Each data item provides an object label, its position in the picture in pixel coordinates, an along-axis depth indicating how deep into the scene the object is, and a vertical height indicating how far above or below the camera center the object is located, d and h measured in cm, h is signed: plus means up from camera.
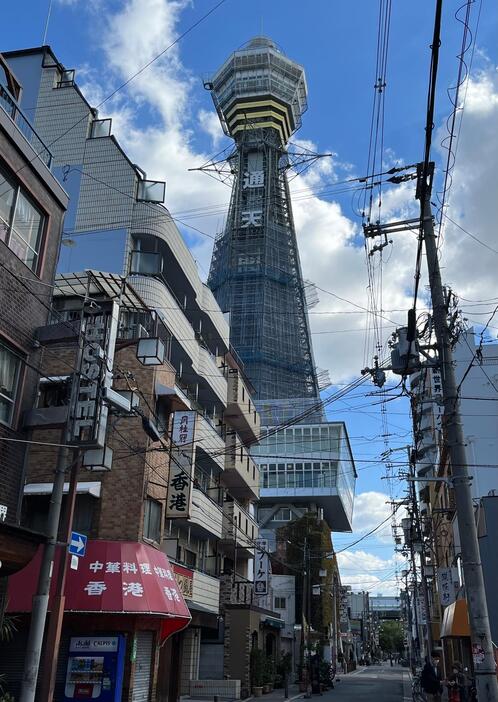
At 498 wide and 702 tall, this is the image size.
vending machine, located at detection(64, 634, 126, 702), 1716 -71
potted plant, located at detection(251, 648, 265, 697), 3253 -141
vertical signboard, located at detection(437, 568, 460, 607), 3098 +273
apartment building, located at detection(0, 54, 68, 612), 1307 +707
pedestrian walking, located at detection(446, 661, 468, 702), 1860 -114
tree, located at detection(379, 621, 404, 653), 14523 +142
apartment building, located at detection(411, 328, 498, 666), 3128 +984
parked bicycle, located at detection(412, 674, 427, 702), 2831 -206
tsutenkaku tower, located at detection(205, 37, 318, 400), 11500 +7563
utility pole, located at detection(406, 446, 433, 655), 3550 +622
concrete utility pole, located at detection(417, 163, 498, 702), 1086 +282
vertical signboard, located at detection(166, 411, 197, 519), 2189 +560
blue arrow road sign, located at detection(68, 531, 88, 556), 1220 +167
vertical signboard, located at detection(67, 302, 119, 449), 1322 +520
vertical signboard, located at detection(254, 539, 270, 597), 3656 +382
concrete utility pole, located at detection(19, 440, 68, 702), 1110 +71
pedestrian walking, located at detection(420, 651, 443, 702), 2203 -122
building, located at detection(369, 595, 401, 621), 17512 +1005
